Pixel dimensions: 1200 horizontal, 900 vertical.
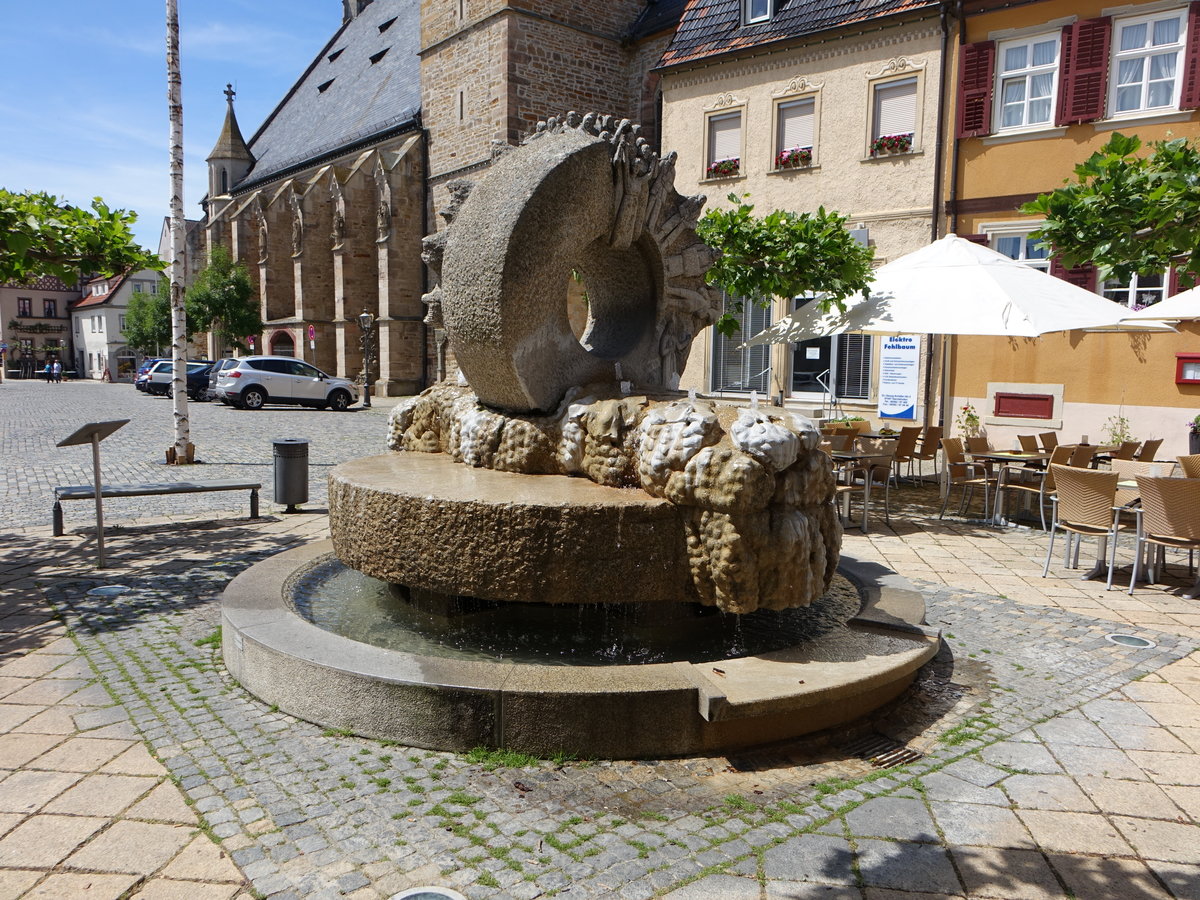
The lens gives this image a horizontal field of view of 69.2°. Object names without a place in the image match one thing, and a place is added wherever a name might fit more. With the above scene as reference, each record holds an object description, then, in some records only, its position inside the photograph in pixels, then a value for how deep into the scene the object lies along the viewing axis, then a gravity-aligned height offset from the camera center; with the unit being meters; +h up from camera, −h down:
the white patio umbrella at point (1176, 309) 7.26 +0.64
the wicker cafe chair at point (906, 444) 10.32 -0.78
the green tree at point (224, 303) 36.91 +2.56
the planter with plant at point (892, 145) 15.28 +4.12
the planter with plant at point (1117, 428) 12.88 -0.68
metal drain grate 3.37 -1.48
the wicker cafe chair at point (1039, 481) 7.97 -0.99
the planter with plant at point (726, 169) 17.52 +4.15
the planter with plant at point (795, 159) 16.53 +4.15
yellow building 12.70 +3.66
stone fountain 3.33 -0.78
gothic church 23.50 +7.69
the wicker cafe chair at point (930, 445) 10.67 -0.81
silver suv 22.92 -0.57
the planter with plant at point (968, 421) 14.37 -0.68
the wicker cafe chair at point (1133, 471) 6.54 -0.72
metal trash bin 8.61 -1.07
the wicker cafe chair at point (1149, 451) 8.83 -0.68
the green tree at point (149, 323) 46.06 +2.13
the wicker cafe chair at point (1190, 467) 7.32 -0.69
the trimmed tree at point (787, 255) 8.99 +1.26
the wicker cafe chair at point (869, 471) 8.24 -0.96
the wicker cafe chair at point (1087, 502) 6.21 -0.87
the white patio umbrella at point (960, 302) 8.10 +0.76
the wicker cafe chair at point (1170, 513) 5.82 -0.88
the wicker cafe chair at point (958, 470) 8.85 -0.95
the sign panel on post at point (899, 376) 15.21 +0.04
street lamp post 29.94 +0.90
